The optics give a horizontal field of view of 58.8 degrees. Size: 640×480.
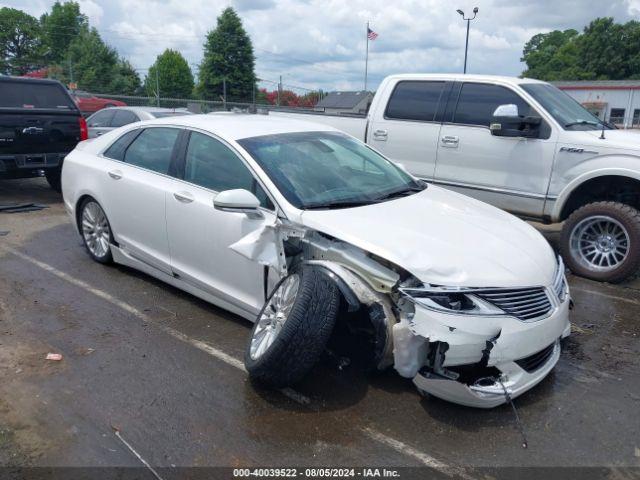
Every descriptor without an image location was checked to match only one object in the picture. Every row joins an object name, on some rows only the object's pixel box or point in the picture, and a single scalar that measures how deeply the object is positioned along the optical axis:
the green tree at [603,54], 68.00
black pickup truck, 8.65
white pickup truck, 5.77
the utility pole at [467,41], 26.42
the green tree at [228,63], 51.88
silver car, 11.03
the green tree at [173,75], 62.46
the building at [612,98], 42.00
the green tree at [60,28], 78.25
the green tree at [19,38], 77.12
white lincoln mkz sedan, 3.19
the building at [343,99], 29.11
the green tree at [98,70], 52.94
